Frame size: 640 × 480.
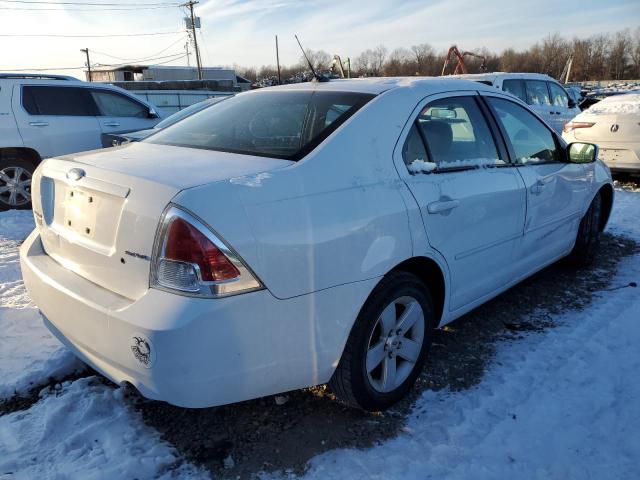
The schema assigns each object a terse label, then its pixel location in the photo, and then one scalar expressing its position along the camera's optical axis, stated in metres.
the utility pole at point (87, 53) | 62.50
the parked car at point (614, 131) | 8.31
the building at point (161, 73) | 54.31
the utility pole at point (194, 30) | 48.36
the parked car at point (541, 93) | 9.42
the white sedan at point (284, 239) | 1.93
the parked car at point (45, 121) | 7.00
